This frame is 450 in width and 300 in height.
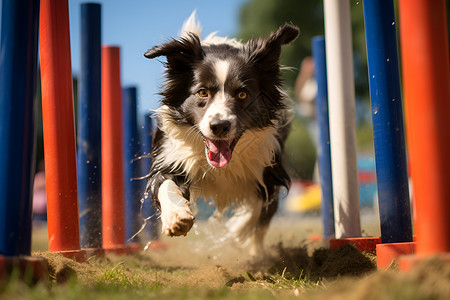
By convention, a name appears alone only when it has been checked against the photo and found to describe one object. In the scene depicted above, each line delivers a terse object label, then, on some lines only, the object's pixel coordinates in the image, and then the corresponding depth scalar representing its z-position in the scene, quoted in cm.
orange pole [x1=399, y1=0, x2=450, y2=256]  194
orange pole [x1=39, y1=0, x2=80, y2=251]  316
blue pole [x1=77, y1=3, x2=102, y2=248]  390
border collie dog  365
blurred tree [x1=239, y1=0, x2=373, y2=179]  1975
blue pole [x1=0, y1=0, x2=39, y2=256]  215
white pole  387
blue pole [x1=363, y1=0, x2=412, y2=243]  302
